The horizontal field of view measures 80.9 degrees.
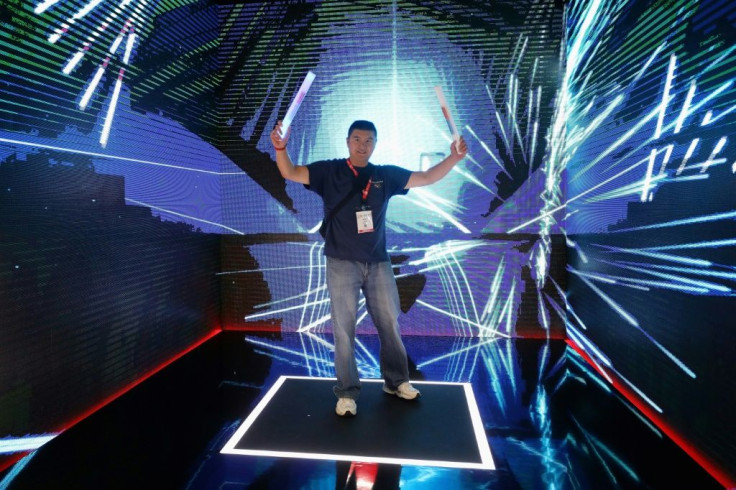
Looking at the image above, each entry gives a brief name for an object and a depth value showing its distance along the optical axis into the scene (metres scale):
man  2.48
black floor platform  2.09
